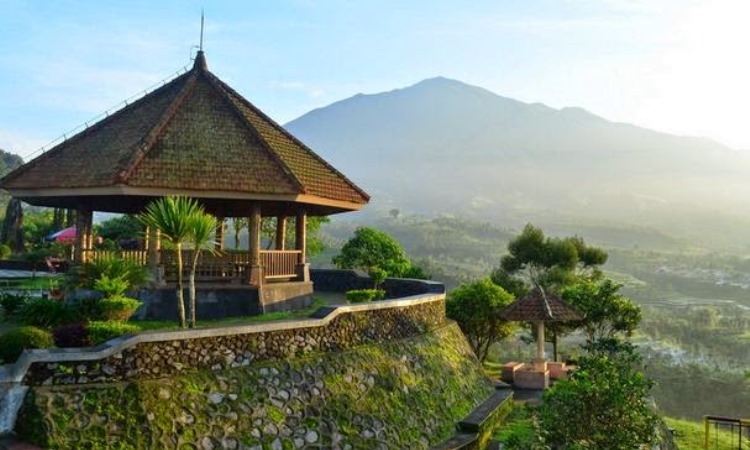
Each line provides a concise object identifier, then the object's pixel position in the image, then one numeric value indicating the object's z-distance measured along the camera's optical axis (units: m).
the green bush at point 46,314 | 12.98
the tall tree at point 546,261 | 38.34
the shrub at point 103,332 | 10.82
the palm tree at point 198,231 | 12.66
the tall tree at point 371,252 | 31.73
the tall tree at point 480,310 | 24.12
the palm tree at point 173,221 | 12.52
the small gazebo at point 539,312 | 19.61
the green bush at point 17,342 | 10.22
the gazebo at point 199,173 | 15.35
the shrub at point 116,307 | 12.41
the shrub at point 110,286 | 12.91
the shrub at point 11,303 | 16.09
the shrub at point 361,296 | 17.16
